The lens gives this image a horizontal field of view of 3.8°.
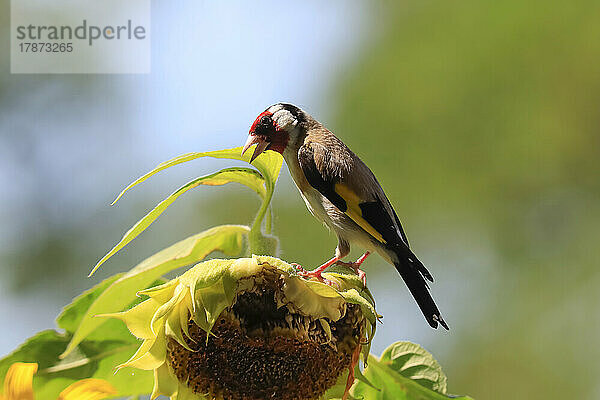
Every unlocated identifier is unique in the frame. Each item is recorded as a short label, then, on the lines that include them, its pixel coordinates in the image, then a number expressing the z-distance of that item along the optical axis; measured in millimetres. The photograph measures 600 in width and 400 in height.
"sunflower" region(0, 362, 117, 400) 3599
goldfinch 3643
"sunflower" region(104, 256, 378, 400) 3590
